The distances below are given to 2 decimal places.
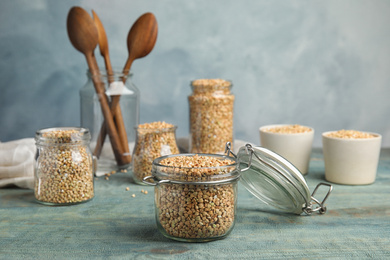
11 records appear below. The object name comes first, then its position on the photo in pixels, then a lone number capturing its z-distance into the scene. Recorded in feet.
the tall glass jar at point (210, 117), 5.83
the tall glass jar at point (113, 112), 5.96
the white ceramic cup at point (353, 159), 5.27
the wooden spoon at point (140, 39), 5.92
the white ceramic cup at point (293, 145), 5.62
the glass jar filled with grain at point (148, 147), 5.31
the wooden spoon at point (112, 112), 5.97
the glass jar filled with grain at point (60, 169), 4.53
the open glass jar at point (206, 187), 3.51
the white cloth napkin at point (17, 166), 5.21
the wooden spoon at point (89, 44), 5.64
